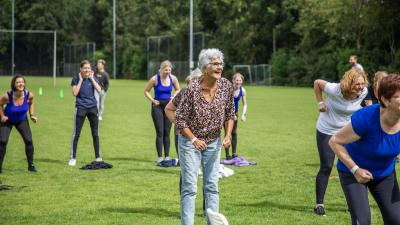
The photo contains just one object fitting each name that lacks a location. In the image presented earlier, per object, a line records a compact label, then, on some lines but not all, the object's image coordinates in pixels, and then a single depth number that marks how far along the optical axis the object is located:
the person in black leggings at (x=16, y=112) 12.07
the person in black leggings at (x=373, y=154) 5.24
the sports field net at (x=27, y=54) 53.22
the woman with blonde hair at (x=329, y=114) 7.90
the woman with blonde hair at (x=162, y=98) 13.09
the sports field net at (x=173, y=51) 60.31
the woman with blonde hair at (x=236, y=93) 13.63
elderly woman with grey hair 6.84
